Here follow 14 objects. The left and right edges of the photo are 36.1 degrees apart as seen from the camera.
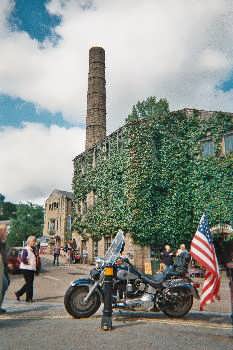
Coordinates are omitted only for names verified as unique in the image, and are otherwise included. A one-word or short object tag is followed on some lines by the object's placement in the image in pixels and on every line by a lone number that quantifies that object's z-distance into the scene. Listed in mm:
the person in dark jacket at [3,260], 6833
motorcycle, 7051
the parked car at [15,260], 17850
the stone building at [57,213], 48469
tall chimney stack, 38438
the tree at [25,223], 62425
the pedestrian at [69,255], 28155
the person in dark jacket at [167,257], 15398
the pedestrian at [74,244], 30453
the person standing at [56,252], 25484
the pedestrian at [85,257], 28122
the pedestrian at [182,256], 14080
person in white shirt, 9609
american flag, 6797
